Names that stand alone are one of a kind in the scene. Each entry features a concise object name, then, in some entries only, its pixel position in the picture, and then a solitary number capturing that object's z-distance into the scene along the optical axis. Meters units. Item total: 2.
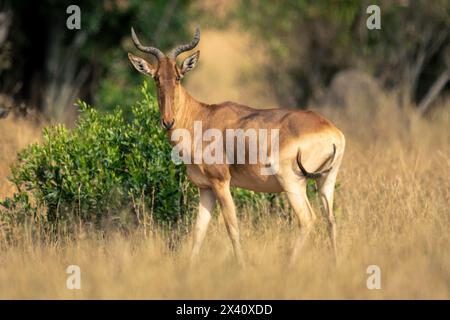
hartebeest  16.58
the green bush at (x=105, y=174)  19.28
